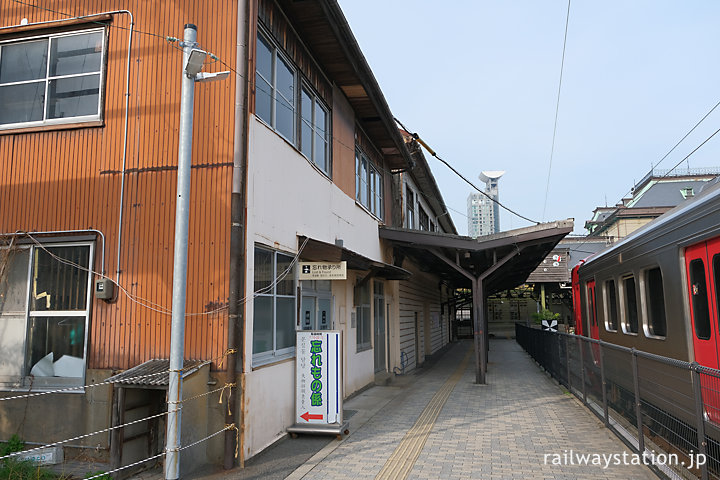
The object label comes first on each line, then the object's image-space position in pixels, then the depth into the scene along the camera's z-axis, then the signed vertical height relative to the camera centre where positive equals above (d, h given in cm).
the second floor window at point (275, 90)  705 +317
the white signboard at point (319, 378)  715 -95
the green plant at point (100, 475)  527 -167
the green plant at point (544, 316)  3008 -51
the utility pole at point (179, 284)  461 +24
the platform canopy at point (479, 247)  1149 +149
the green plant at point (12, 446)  608 -156
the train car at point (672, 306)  493 +0
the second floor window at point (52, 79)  689 +310
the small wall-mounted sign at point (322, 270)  773 +58
